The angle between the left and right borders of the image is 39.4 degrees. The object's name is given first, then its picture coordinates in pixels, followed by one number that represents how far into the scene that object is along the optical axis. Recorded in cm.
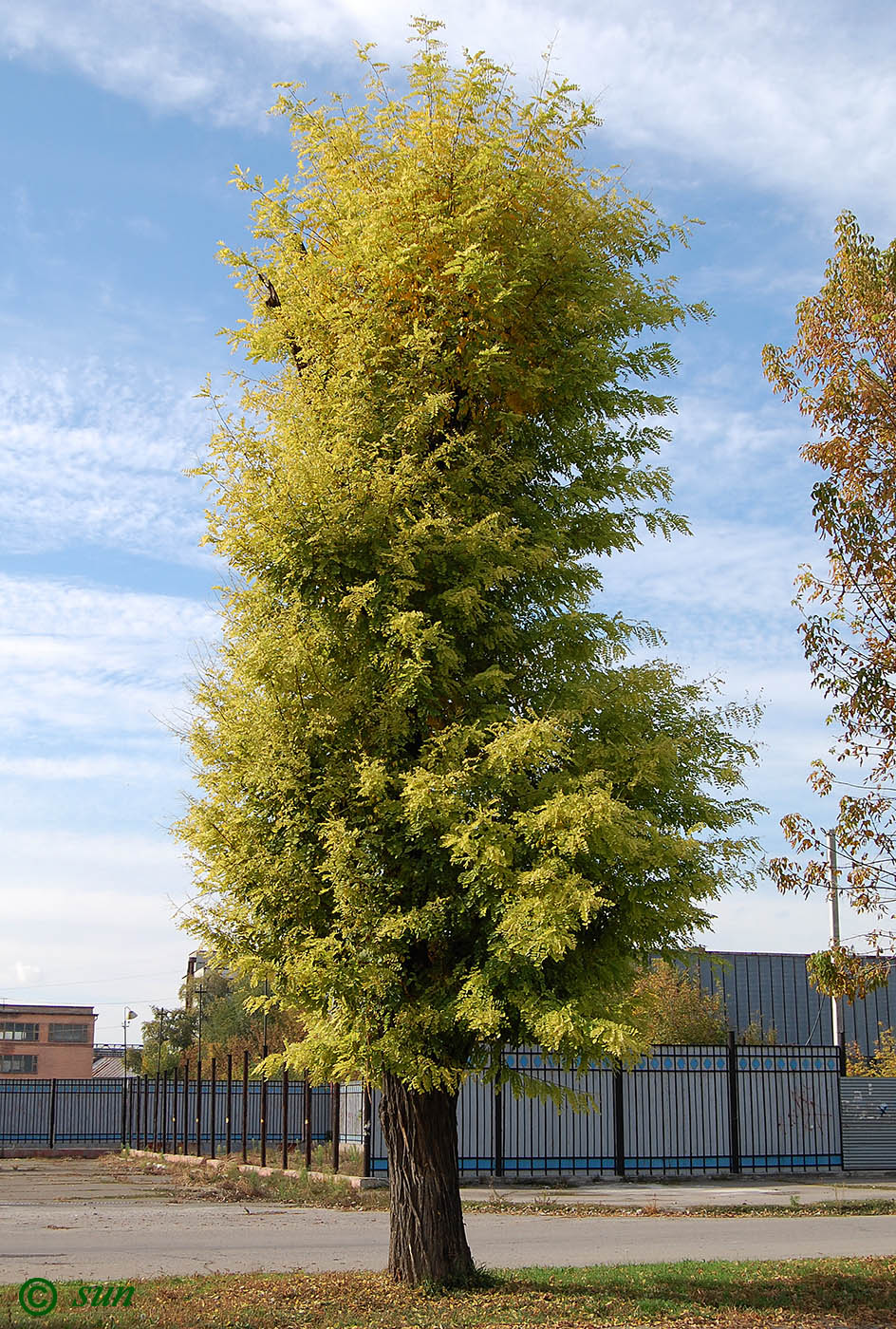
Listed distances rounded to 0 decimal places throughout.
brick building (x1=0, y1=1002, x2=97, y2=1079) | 7850
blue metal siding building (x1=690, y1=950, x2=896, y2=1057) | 5453
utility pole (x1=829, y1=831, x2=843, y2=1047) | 3069
